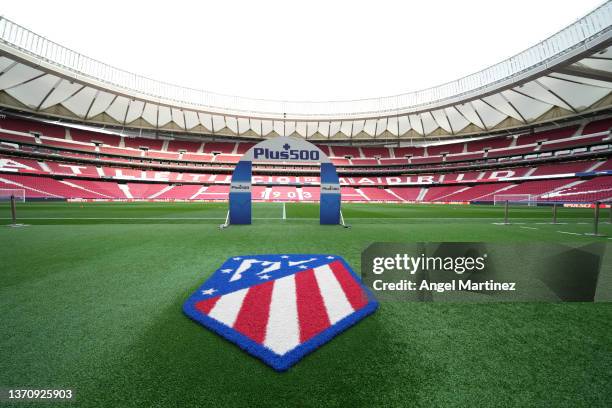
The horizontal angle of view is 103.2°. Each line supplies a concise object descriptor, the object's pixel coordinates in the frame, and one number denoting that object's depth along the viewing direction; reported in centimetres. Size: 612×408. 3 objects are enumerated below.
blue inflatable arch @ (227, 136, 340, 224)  895
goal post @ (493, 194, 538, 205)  2960
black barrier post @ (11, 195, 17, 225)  828
